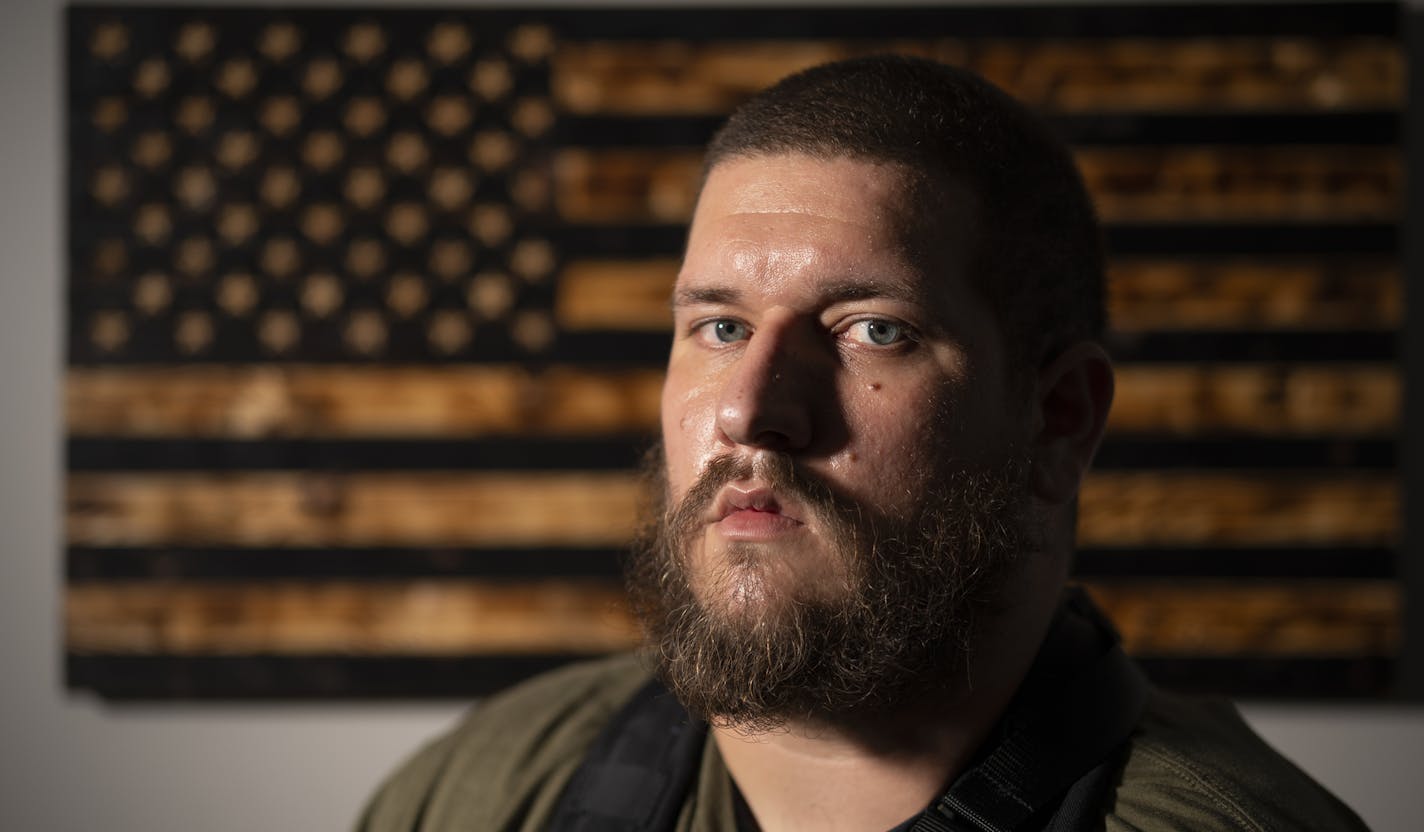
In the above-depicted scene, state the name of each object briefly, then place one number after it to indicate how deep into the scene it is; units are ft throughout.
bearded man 2.68
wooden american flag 6.13
